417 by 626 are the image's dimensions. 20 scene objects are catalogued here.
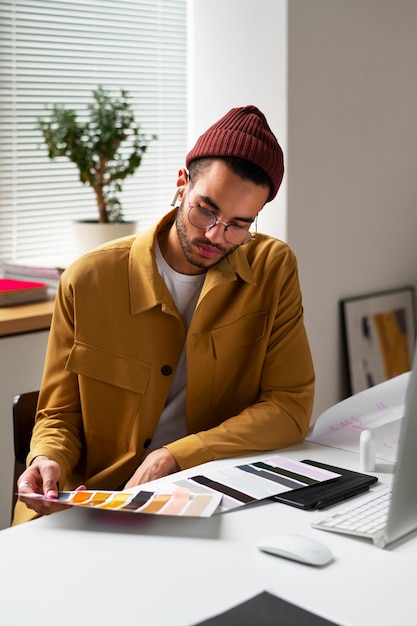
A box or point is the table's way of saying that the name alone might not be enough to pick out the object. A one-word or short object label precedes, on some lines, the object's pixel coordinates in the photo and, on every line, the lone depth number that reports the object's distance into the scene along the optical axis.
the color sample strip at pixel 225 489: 1.51
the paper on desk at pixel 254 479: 1.53
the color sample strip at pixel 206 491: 1.49
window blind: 3.14
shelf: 2.59
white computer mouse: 1.26
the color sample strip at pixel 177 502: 1.40
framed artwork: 3.51
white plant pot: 3.05
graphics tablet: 1.50
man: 1.86
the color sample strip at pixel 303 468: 1.64
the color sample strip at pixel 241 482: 1.54
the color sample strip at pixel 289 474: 1.60
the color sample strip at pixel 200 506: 1.40
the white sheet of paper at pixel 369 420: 1.86
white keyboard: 1.38
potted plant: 2.96
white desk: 1.13
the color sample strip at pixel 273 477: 1.58
